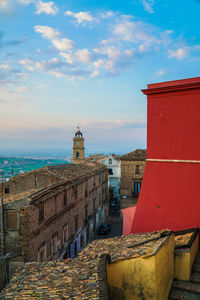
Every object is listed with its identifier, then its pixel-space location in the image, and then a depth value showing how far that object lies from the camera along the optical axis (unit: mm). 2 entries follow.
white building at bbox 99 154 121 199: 43750
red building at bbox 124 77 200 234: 11445
